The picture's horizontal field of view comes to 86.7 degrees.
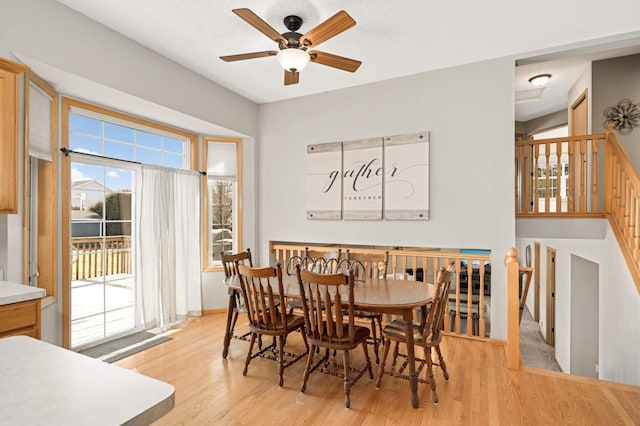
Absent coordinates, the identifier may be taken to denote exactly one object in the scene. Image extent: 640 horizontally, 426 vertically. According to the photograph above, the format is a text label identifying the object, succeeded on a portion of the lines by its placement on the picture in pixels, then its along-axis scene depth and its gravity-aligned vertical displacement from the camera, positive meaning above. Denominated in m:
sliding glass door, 3.38 -0.40
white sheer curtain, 3.89 -0.40
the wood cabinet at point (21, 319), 1.84 -0.60
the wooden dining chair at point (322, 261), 3.51 -0.53
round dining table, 2.39 -0.65
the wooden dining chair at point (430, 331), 2.44 -0.91
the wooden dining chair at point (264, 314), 2.67 -0.86
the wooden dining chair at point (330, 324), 2.36 -0.84
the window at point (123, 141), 3.40 +0.81
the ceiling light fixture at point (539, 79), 4.51 +1.79
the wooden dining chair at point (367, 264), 3.22 -0.56
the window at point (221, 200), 4.71 +0.17
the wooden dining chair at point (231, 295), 3.21 -0.87
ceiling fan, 2.29 +1.28
